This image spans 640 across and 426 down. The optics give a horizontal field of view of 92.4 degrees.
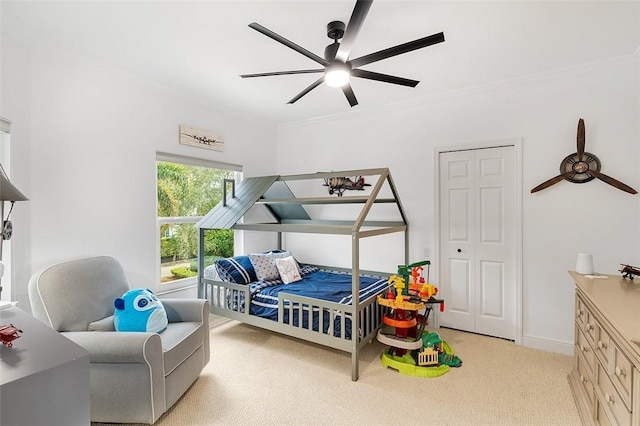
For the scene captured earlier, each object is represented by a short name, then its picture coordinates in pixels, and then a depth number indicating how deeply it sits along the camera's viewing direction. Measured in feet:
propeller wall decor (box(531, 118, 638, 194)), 8.82
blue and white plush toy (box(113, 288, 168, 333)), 7.11
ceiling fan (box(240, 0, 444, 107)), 5.12
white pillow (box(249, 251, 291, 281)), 11.51
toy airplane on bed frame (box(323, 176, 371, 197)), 13.01
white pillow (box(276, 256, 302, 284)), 11.60
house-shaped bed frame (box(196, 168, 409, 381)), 8.25
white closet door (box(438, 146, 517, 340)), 10.43
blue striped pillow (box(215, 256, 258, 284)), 10.90
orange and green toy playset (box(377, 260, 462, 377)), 8.52
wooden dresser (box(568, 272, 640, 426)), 4.38
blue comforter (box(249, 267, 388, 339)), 8.96
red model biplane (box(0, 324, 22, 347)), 3.76
